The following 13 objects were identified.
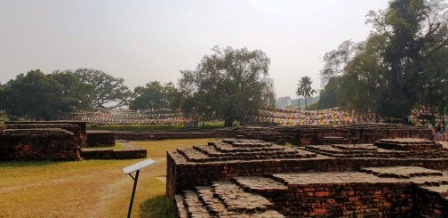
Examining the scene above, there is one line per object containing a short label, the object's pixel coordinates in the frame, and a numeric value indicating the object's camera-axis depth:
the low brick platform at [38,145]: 10.82
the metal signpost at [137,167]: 4.29
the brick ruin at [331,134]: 15.32
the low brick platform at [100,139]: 15.35
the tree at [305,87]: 63.47
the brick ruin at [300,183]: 4.72
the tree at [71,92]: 44.16
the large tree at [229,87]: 32.59
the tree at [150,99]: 61.12
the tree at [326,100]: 65.94
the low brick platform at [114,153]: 11.98
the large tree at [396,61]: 30.03
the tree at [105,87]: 72.69
